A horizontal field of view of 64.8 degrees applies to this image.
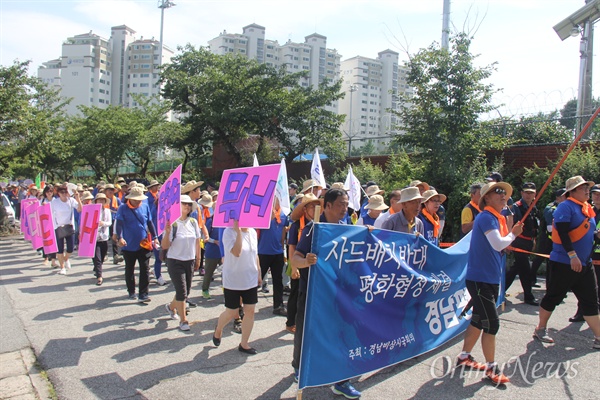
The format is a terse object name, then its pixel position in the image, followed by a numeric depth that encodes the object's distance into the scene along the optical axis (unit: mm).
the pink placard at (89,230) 9016
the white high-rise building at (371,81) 127938
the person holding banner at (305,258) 4203
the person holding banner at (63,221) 10492
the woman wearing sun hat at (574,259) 5574
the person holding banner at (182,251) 6254
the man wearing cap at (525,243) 7715
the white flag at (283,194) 7402
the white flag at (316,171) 9883
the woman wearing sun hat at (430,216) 6336
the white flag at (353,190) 9898
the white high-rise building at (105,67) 111812
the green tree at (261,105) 21453
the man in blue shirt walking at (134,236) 7625
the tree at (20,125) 17203
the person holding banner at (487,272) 4598
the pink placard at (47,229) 10180
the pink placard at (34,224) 10773
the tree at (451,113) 12969
